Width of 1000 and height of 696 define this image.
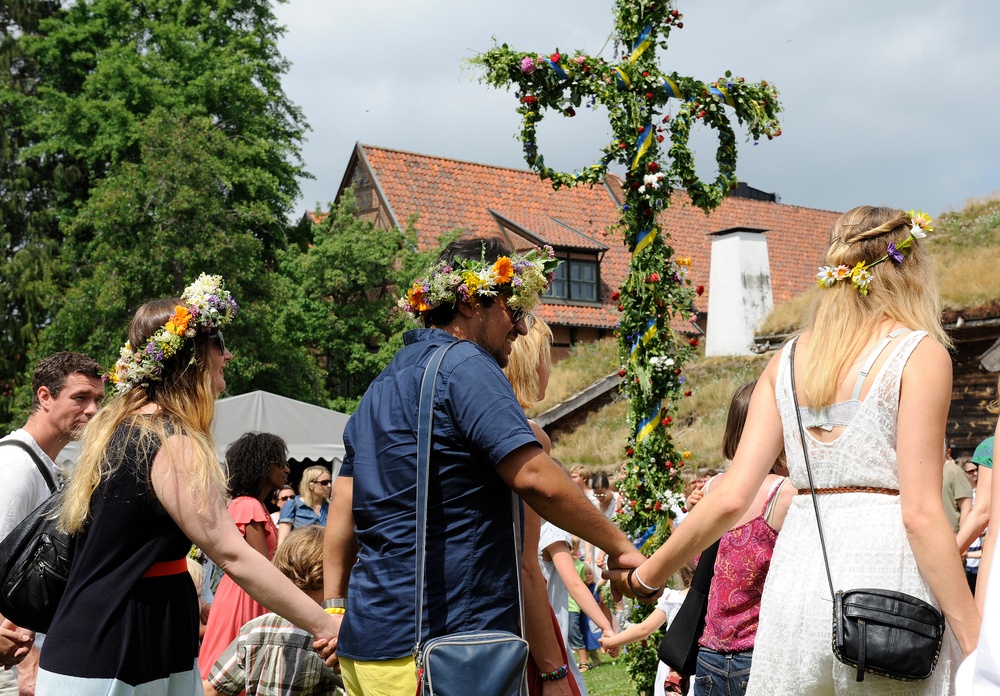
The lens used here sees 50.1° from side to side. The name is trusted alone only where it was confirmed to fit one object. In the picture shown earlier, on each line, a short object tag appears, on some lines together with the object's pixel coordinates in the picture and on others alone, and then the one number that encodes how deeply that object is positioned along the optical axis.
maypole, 7.87
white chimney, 25.62
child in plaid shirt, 4.23
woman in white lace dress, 2.75
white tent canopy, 14.72
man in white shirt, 4.42
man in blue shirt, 2.87
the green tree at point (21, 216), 28.52
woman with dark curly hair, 5.12
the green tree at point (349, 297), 27.98
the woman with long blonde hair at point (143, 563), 3.22
